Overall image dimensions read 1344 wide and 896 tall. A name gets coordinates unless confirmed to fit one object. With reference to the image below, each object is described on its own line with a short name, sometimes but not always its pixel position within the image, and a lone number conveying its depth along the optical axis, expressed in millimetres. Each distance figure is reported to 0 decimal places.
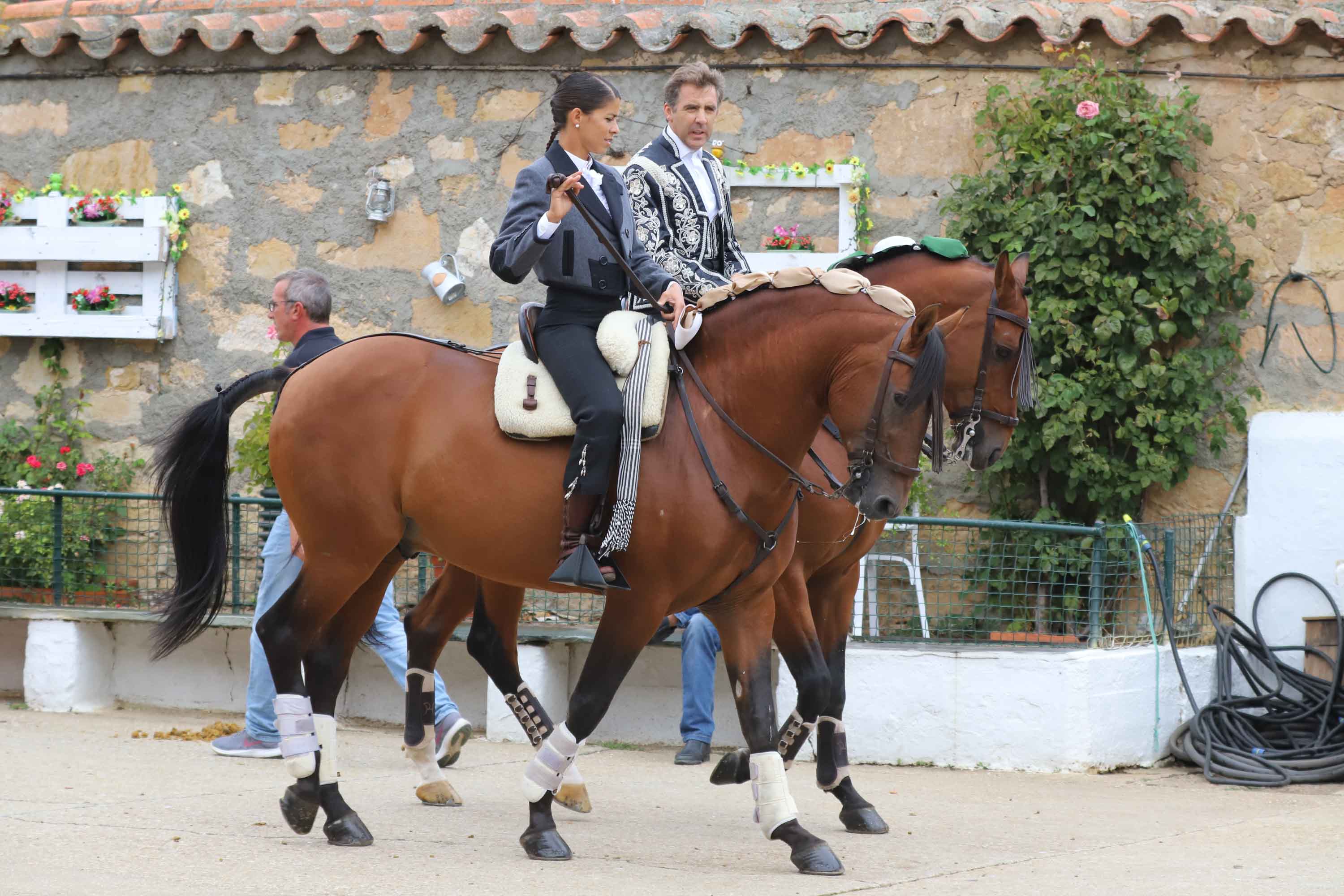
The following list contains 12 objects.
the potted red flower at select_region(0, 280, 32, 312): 20031
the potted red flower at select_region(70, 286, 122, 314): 19781
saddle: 10227
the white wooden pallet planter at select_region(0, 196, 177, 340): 19562
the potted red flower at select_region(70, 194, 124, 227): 19672
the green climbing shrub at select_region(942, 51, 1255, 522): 16484
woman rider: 10047
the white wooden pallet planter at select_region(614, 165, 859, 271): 17687
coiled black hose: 14078
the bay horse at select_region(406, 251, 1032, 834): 11430
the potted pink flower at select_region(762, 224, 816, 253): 17859
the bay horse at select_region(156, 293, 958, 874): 9844
